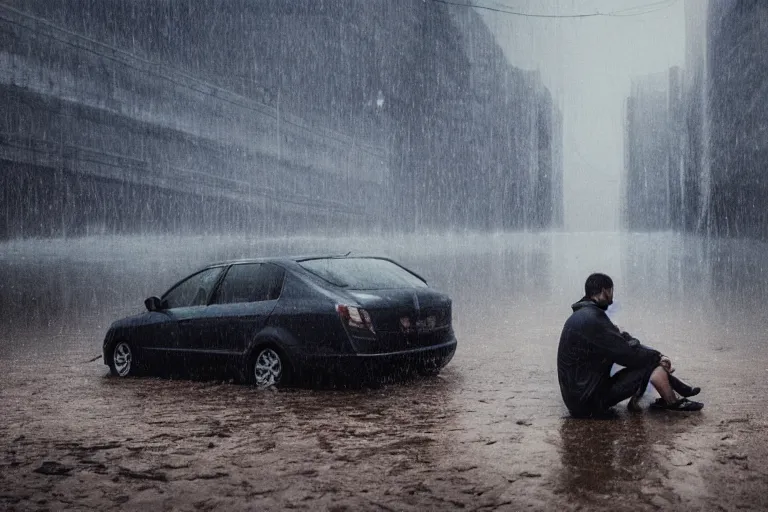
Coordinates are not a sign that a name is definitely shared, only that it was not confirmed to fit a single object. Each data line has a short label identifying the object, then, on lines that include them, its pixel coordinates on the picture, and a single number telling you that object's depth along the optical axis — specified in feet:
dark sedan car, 24.09
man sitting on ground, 19.70
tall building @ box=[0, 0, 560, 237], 100.53
